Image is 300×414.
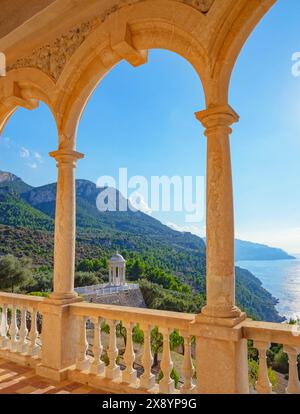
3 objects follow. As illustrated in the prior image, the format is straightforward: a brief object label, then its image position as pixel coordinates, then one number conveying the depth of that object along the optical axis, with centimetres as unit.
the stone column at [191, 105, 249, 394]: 382
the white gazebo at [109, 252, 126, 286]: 4558
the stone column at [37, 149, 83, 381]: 556
